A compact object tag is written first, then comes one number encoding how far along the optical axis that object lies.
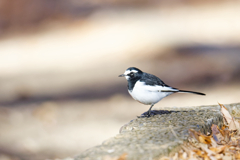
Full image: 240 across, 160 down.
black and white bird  6.89
